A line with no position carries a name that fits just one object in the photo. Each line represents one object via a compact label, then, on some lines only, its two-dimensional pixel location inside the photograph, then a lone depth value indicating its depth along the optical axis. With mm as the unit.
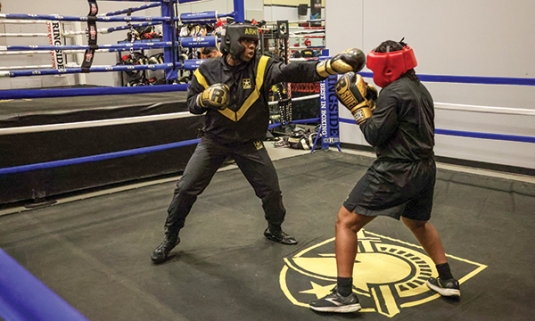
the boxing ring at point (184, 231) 2354
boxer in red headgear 2111
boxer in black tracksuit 2688
